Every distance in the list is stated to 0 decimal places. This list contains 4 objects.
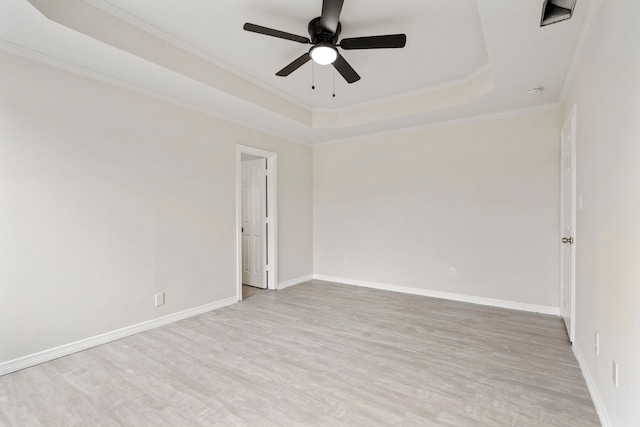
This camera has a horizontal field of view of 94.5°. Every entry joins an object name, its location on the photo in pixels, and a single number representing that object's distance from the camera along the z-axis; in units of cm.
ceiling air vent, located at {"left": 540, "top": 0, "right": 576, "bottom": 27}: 173
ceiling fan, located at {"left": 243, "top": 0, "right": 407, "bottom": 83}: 201
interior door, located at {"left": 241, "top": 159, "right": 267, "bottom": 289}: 473
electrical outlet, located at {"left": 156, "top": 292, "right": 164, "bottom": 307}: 320
